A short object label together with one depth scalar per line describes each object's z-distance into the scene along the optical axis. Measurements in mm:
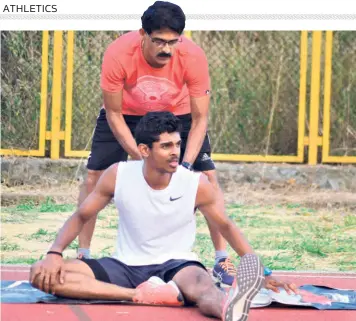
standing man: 12209
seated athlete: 10528
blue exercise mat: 10570
